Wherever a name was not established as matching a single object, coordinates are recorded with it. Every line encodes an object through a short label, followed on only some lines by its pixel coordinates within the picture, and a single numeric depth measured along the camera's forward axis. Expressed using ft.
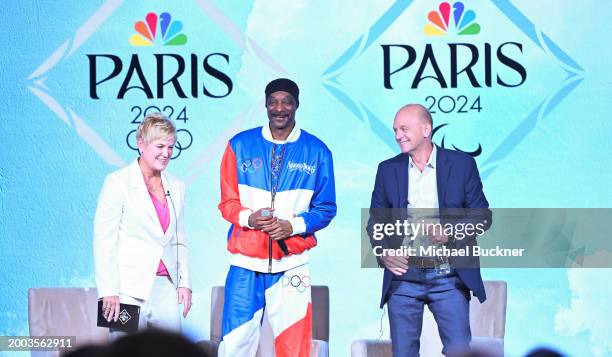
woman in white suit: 30.60
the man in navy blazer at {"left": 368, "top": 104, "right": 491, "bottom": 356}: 30.99
